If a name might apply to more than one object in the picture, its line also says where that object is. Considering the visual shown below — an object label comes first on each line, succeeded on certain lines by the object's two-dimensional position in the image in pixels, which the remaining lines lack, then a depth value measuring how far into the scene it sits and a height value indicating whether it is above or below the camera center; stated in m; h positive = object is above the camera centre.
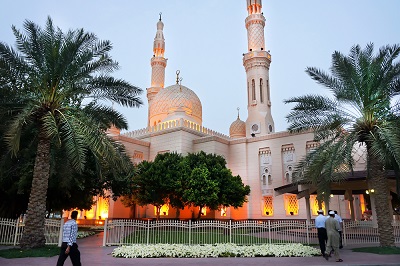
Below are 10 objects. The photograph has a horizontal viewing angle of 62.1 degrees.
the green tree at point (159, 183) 20.64 +1.80
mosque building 25.47 +5.54
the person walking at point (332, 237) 8.65 -0.65
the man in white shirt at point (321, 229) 9.58 -0.51
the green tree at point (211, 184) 20.05 +1.67
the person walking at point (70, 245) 6.10 -0.60
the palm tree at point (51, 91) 9.76 +3.82
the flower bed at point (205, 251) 9.58 -1.14
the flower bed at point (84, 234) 16.63 -1.12
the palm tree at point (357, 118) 10.68 +3.26
